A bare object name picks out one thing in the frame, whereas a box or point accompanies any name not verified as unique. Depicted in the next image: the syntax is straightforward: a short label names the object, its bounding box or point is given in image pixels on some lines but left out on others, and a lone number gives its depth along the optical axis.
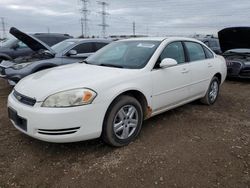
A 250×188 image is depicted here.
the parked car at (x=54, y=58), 4.73
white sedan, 2.29
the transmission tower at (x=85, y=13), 37.79
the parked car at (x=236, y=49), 6.26
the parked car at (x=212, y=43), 10.01
